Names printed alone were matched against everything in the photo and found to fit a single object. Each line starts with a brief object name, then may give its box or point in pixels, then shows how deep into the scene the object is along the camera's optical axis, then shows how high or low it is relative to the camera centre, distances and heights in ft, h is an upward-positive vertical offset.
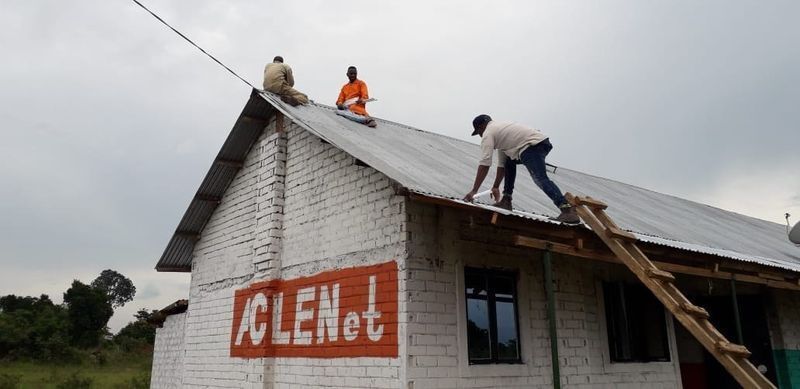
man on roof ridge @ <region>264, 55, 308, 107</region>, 29.45 +13.01
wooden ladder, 14.17 +1.47
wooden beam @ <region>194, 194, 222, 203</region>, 31.50 +8.21
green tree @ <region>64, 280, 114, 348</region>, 109.70 +8.84
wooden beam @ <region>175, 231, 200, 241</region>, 33.03 +6.63
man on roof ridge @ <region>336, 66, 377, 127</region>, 32.34 +13.71
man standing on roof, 19.11 +6.37
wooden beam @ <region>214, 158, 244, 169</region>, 30.59 +9.70
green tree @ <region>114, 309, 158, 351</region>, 103.51 +4.39
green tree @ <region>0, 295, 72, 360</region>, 89.66 +3.98
